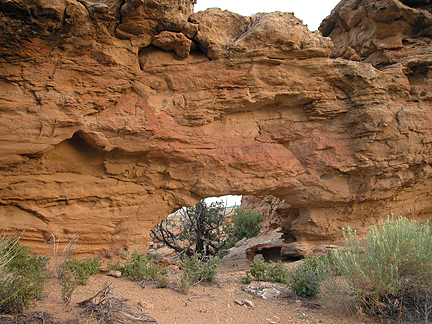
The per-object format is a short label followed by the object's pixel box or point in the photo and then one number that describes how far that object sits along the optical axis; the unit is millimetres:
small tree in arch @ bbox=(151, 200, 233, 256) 11180
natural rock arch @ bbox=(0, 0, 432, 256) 5492
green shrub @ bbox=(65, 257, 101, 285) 5051
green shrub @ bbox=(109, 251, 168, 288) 5598
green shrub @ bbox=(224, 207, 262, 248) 15398
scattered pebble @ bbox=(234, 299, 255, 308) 4809
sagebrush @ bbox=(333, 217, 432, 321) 4168
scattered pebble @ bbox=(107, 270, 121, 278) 5883
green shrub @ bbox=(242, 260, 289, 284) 6130
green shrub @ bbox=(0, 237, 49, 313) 3574
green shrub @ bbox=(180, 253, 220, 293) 5688
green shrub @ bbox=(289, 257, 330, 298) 5133
